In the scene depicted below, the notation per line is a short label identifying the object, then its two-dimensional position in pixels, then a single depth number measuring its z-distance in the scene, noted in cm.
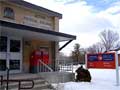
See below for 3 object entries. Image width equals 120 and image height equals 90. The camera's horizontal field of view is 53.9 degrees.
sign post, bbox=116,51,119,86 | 702
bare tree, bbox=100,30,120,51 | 3780
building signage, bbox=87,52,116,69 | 745
